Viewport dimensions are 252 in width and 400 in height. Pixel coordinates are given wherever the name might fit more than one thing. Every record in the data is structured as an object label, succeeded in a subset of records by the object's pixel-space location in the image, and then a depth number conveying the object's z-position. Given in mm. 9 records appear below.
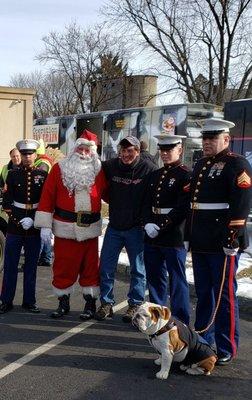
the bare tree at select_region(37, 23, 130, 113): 27731
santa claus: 4930
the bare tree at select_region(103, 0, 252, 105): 21391
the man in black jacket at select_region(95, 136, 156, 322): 4926
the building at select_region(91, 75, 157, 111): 27969
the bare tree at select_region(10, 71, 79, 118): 36406
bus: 13641
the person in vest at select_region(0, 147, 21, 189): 7320
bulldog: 3645
